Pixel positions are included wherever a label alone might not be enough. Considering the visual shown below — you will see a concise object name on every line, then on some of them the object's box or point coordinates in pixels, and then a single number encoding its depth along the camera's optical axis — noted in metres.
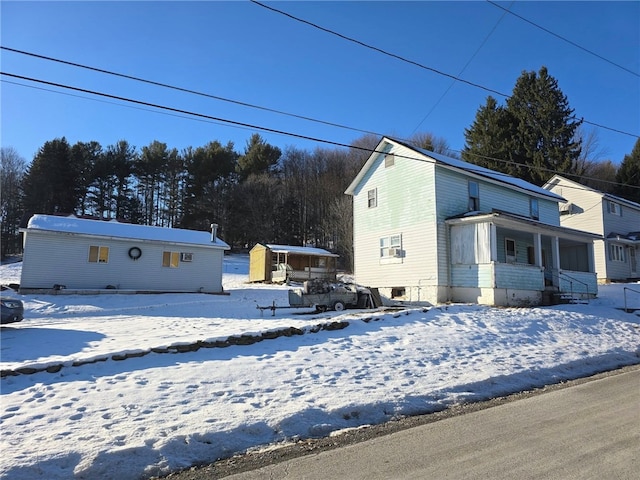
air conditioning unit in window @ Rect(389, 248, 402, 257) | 21.00
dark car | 12.20
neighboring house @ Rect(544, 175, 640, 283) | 30.15
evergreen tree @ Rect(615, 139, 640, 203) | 49.06
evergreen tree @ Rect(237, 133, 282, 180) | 57.12
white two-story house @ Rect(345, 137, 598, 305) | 18.16
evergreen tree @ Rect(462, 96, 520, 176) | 49.69
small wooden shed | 35.53
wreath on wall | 23.78
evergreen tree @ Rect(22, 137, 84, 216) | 48.38
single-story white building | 21.70
